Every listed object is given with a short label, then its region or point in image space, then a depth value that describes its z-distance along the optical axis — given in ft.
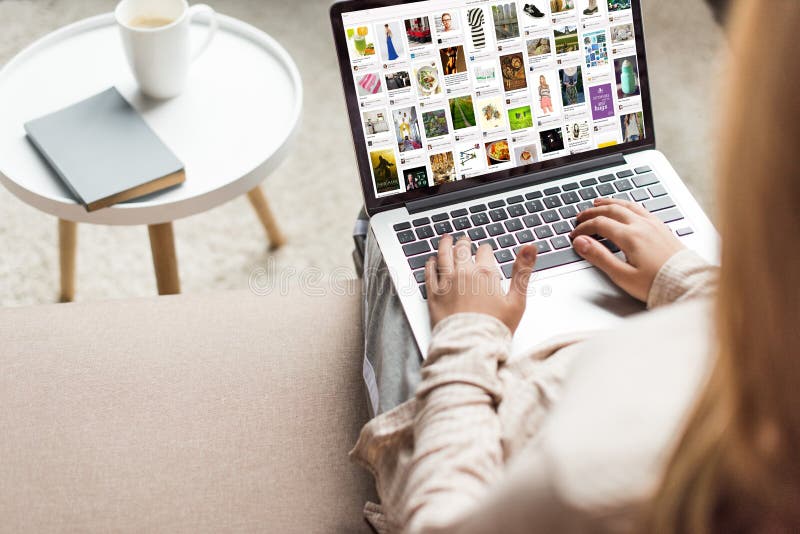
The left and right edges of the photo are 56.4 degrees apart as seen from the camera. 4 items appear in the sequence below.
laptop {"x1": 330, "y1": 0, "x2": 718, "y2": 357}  2.78
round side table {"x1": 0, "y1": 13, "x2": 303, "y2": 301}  3.34
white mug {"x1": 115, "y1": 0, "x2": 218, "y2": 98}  3.40
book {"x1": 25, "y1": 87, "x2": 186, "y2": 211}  3.25
